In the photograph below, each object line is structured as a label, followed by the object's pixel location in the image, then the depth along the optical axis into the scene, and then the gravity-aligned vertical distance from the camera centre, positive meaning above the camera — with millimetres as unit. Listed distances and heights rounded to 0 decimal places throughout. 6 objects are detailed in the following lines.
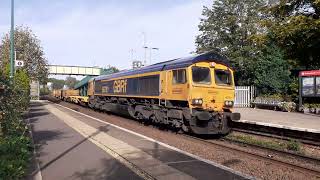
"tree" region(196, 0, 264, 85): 39375 +6277
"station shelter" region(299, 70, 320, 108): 25141 +549
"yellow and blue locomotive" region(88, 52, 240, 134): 16125 +32
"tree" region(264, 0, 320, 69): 18812 +3000
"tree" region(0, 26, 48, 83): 49062 +5014
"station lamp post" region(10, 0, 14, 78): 22072 +2903
